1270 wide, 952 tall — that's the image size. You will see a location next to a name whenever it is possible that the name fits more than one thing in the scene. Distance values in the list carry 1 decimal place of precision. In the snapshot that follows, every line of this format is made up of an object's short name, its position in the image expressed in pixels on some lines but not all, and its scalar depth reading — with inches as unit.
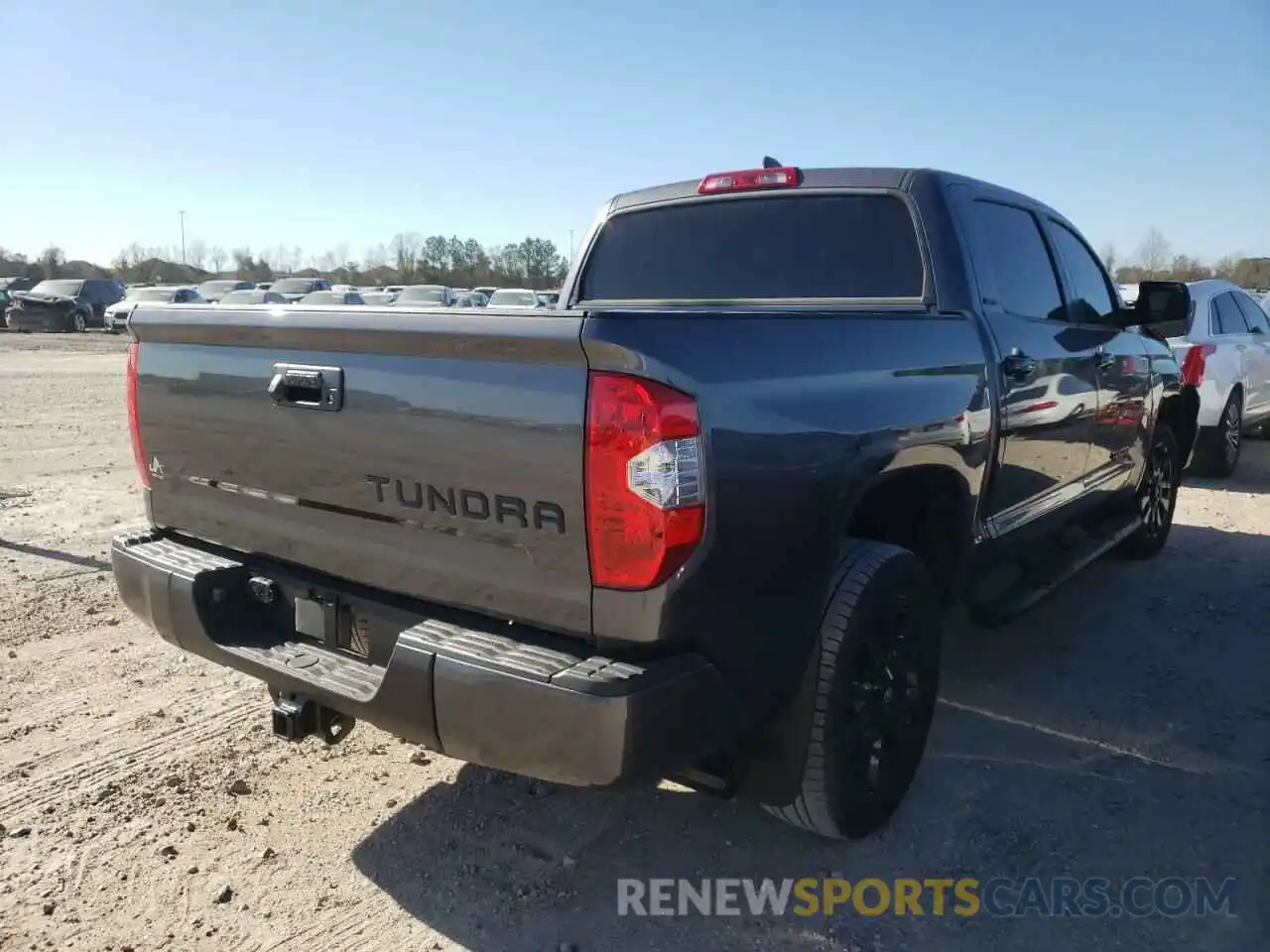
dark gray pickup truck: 85.6
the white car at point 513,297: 908.0
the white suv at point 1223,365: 326.0
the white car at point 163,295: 1090.1
